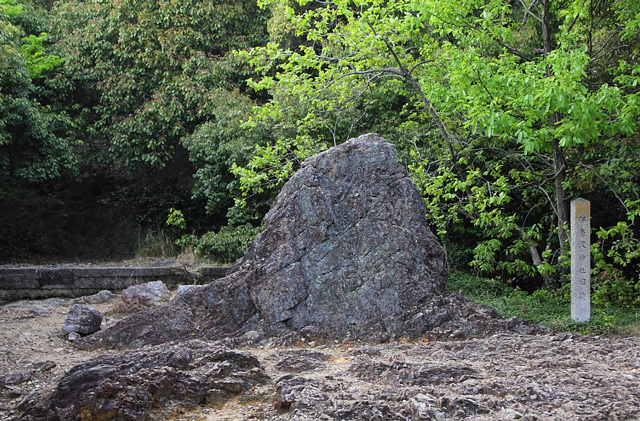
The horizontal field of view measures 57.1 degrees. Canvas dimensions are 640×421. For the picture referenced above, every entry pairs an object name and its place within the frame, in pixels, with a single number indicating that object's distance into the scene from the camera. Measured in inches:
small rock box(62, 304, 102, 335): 259.9
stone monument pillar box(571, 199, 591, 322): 241.8
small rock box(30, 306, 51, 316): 327.0
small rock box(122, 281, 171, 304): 325.1
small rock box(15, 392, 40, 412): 159.6
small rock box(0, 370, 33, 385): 187.6
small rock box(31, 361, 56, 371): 206.8
